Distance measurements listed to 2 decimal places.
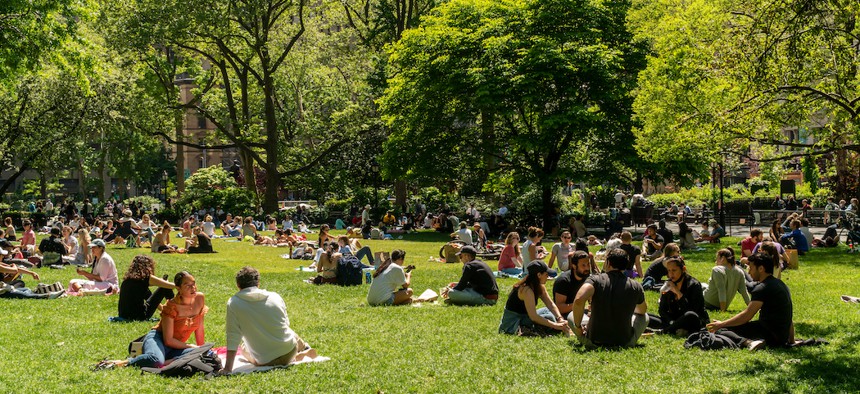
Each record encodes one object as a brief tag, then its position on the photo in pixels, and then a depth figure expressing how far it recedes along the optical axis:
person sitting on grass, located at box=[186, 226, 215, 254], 27.14
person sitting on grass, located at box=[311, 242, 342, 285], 17.67
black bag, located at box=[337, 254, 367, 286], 17.50
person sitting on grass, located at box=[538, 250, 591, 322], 11.43
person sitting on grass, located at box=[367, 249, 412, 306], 14.26
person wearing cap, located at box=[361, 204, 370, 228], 39.11
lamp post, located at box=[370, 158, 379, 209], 43.36
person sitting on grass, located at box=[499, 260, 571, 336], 10.93
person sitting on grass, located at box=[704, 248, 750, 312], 12.77
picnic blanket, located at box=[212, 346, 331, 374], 9.11
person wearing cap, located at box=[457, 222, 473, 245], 24.41
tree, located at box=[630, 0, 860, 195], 13.16
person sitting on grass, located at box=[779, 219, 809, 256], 22.47
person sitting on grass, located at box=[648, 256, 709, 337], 10.82
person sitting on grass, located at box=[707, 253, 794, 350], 9.74
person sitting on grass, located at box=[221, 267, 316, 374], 9.09
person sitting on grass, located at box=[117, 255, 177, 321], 11.88
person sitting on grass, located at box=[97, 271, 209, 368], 9.28
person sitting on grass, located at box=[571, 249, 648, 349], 9.77
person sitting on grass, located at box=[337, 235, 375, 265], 20.04
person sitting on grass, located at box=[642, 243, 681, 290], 15.31
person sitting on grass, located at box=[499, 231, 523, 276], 18.69
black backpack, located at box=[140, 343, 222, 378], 8.92
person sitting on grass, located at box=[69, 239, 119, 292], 15.70
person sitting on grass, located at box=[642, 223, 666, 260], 19.75
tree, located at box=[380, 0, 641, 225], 34.16
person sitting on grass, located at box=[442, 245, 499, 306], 13.98
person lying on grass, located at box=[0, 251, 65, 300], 15.32
